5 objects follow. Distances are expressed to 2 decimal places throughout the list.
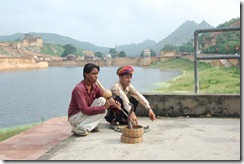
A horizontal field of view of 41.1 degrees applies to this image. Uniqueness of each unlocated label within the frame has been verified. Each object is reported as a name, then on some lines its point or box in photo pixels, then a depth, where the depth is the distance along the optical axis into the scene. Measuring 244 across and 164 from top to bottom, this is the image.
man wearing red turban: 3.87
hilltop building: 101.88
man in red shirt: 3.60
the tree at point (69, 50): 105.50
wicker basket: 3.14
